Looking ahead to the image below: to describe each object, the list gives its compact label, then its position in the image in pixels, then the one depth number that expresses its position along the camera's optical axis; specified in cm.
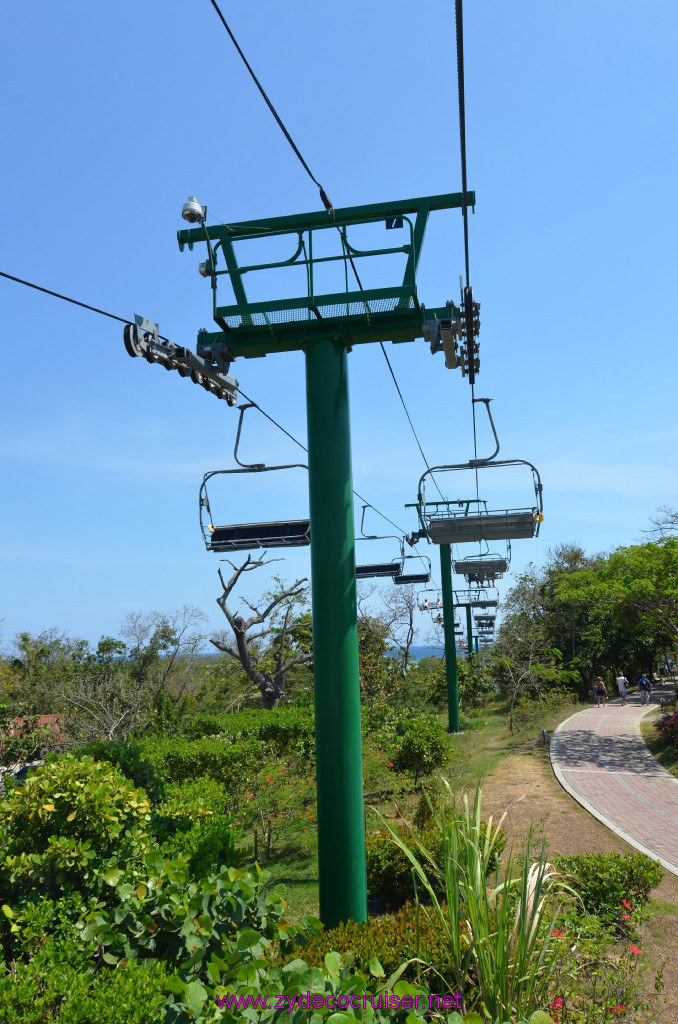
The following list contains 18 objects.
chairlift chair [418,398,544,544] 1030
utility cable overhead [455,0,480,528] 315
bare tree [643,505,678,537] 1848
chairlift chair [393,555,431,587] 1819
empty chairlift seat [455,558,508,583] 1683
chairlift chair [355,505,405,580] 1492
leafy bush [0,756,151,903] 377
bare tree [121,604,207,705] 2630
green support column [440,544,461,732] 1759
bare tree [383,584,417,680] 2539
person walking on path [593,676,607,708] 2359
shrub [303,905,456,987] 363
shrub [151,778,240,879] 455
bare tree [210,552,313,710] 1302
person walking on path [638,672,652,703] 2373
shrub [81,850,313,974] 324
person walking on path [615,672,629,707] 2495
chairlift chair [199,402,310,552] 937
